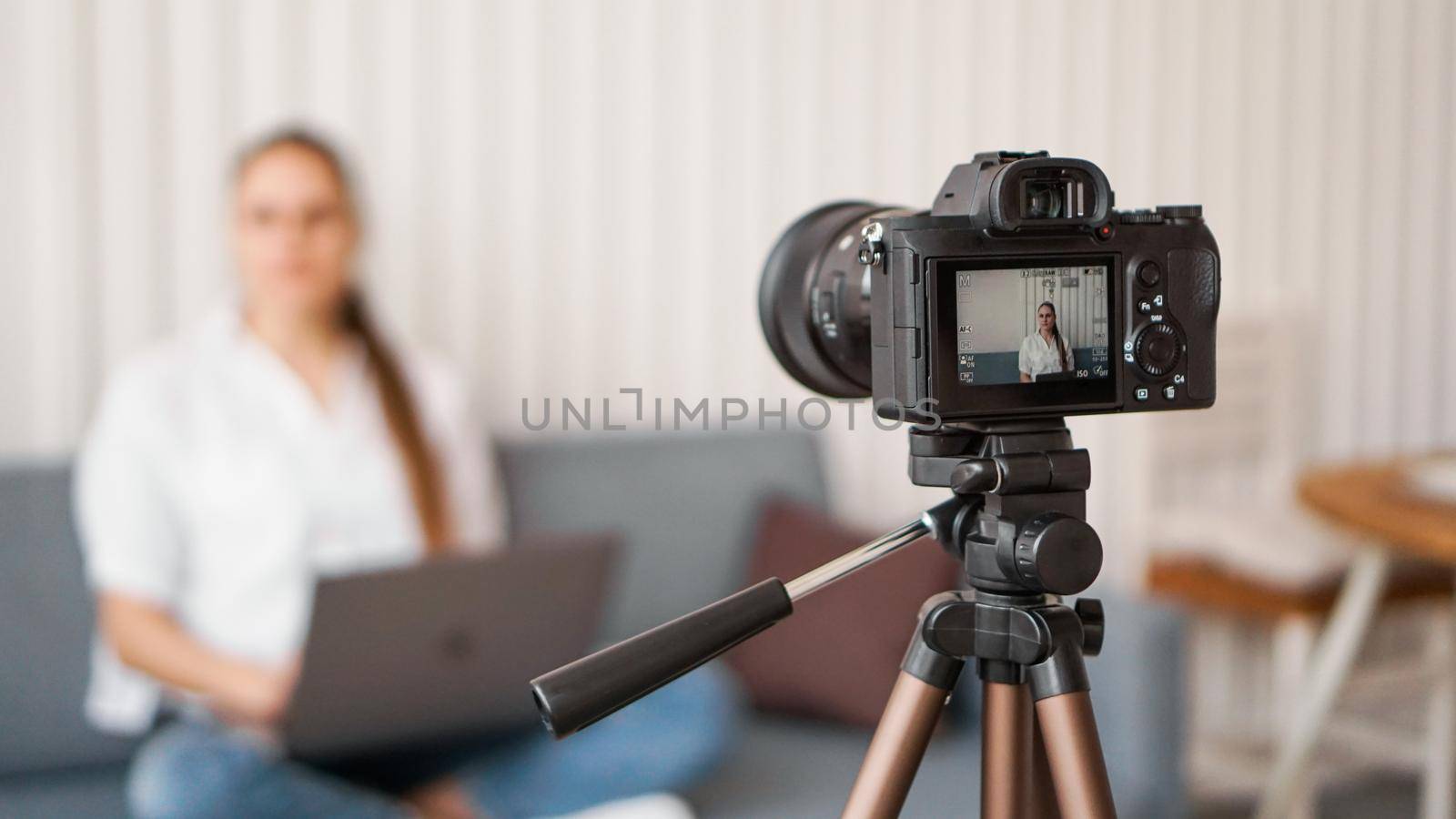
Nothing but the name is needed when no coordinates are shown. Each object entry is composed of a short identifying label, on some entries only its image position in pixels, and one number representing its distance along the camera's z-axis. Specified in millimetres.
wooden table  1882
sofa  1767
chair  2412
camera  785
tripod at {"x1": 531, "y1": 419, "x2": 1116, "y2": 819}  787
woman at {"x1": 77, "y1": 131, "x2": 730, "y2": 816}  1728
